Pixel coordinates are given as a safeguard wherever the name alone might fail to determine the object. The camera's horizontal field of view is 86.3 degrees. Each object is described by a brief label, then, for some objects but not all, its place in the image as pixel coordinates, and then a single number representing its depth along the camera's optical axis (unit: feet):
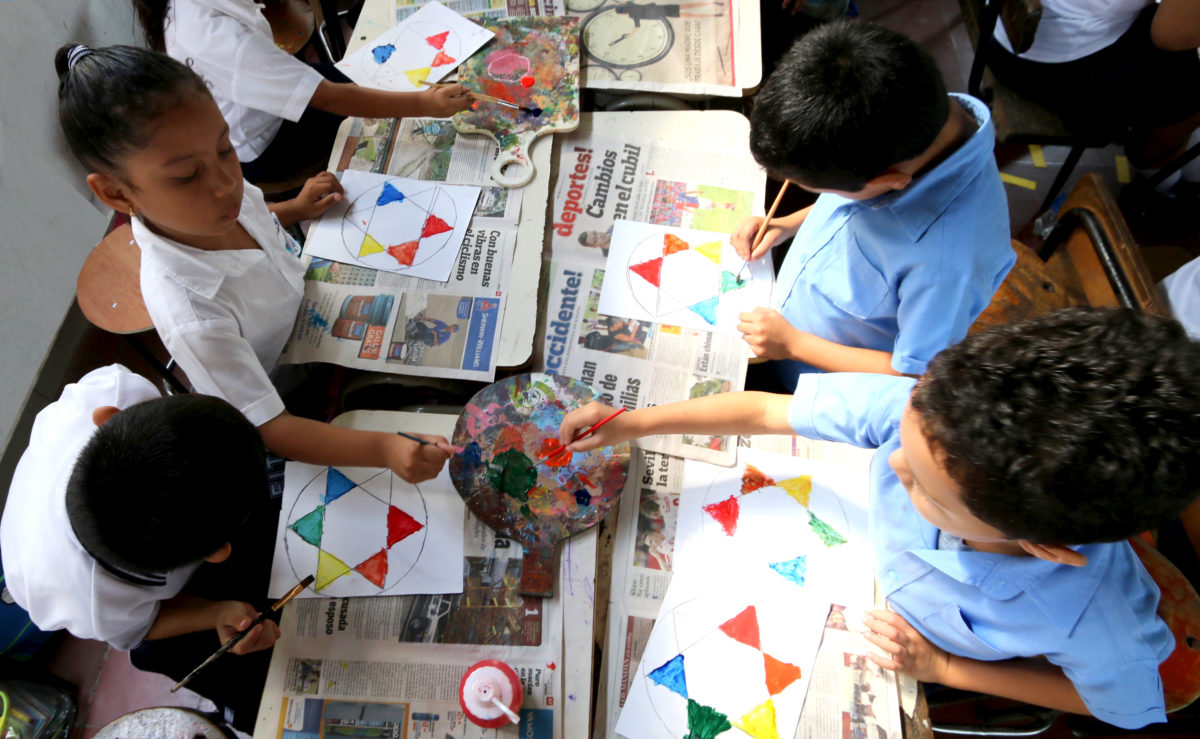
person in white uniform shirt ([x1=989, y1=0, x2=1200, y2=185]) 4.46
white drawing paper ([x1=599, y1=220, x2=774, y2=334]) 3.55
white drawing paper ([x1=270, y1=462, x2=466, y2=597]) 2.87
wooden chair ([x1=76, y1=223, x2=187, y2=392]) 4.25
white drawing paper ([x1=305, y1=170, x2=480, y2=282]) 3.62
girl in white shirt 2.57
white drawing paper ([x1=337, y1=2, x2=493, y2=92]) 4.23
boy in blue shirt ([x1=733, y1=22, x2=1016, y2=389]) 2.38
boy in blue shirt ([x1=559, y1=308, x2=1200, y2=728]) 1.73
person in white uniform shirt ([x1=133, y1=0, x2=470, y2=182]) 3.75
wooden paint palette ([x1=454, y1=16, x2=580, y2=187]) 3.93
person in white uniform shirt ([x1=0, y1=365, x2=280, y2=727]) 2.29
